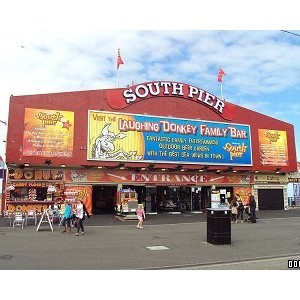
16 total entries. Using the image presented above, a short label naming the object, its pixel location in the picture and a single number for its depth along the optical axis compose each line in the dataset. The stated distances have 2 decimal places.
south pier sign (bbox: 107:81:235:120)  28.16
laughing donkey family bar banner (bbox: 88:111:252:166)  27.08
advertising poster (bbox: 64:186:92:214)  25.77
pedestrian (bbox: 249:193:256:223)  21.72
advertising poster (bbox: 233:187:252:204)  31.94
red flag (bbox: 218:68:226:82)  33.78
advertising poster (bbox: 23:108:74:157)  25.00
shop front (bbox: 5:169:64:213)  23.75
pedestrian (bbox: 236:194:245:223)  23.02
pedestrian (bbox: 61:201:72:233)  17.14
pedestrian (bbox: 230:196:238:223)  21.83
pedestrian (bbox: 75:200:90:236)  16.39
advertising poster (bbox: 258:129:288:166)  33.19
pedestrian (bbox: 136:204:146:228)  19.30
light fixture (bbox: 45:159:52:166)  24.90
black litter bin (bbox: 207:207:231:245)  13.39
